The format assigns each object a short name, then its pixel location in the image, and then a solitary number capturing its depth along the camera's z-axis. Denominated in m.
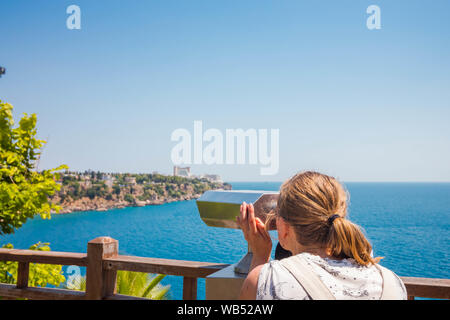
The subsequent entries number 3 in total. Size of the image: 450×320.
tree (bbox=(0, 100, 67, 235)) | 4.83
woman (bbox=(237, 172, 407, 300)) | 0.94
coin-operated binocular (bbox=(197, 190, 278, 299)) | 1.18
